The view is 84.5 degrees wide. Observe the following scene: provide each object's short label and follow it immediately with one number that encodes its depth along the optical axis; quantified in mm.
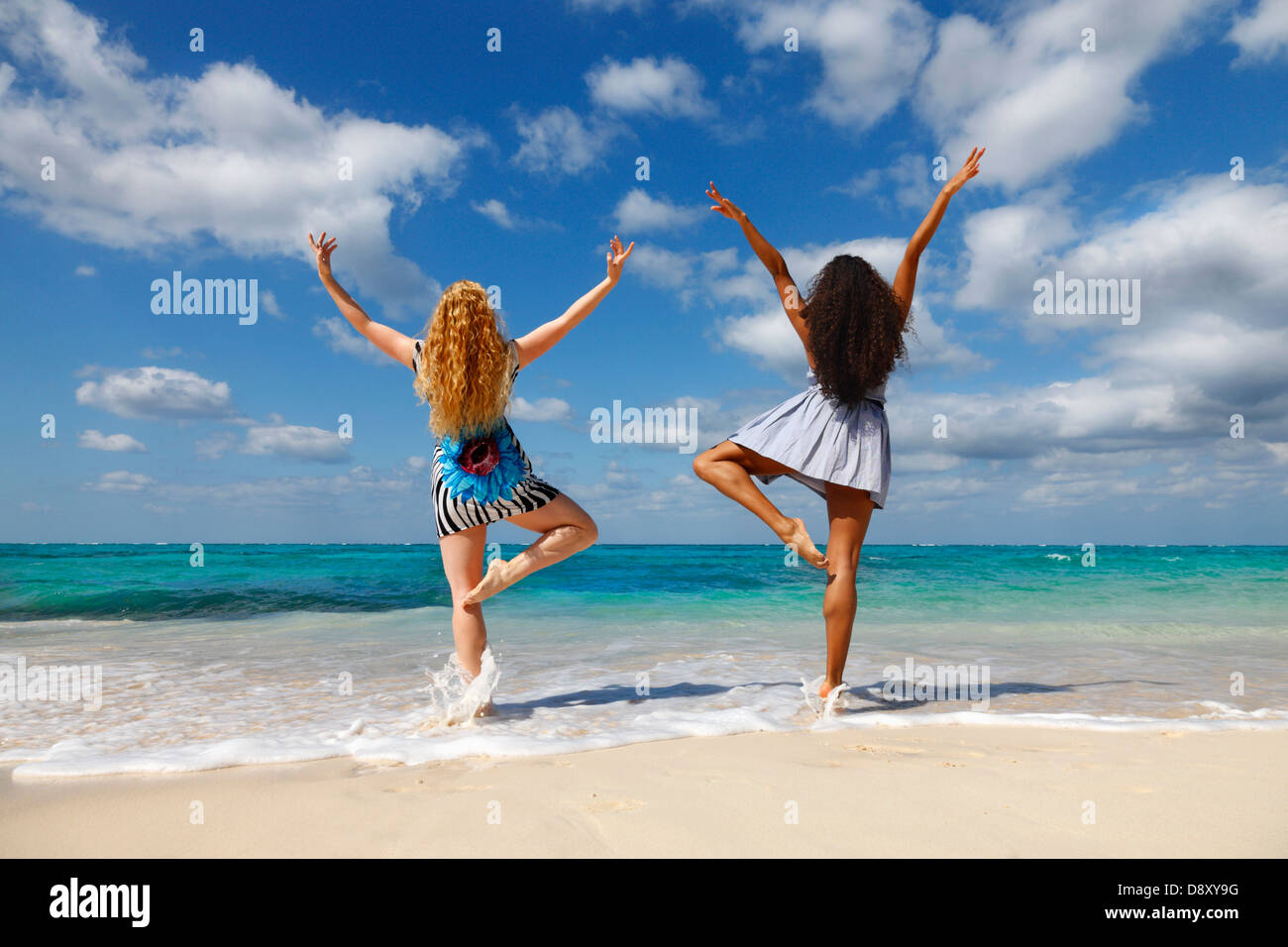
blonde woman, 3725
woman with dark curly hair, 3877
